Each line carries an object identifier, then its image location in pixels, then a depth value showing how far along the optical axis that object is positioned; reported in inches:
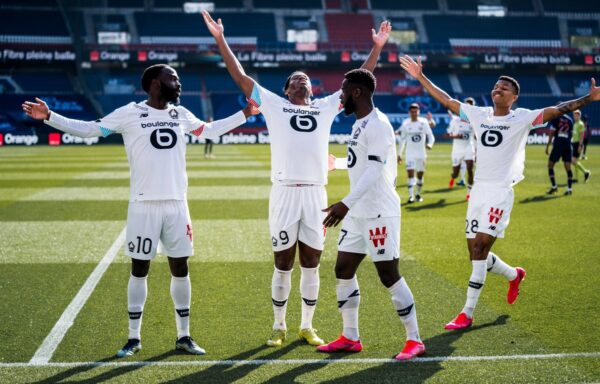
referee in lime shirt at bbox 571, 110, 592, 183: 851.3
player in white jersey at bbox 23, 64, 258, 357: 225.6
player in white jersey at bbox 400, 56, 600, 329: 263.9
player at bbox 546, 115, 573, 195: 692.7
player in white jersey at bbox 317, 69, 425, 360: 212.2
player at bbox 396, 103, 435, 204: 649.6
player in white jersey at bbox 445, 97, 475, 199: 713.6
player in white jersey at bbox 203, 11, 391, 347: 235.5
